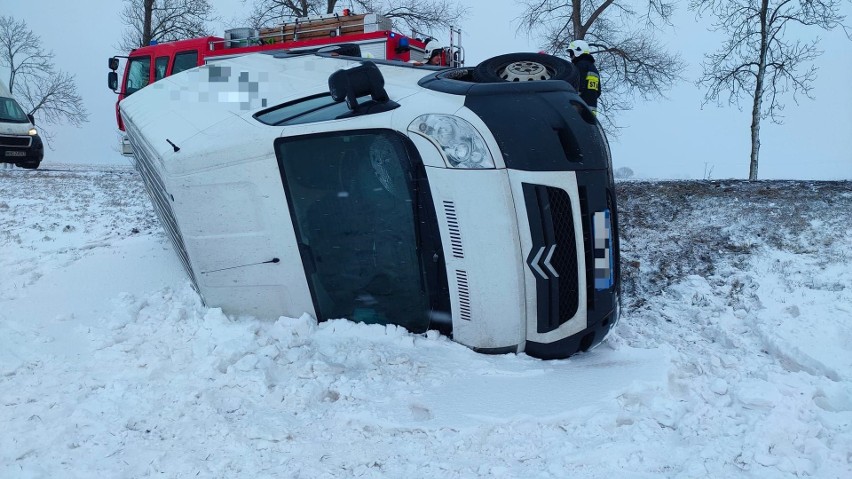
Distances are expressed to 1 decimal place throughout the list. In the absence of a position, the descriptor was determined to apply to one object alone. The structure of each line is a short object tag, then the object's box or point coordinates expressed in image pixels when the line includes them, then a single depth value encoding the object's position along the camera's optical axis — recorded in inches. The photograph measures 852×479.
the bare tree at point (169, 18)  856.9
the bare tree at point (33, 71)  1397.6
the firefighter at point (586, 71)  282.0
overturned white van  130.9
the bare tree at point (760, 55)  554.9
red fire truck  409.1
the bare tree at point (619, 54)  658.8
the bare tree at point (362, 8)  789.2
